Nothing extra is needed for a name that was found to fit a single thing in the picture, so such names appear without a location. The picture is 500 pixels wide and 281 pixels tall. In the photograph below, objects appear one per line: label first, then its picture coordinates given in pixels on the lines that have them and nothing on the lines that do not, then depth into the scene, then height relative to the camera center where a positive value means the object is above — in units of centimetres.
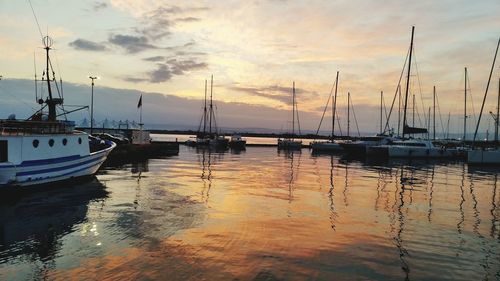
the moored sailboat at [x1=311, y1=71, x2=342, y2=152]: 9281 -209
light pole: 7495 +616
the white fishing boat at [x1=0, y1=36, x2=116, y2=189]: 2467 -145
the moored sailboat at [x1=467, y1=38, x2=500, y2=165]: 5966 -219
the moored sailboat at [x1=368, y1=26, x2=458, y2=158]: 7194 -183
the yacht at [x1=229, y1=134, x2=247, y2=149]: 9938 -196
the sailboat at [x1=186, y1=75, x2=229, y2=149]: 9712 -170
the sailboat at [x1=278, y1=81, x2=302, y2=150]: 10631 -202
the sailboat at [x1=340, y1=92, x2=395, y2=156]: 8031 -114
